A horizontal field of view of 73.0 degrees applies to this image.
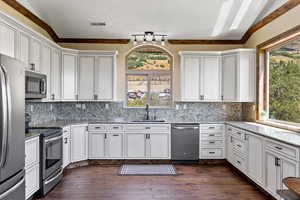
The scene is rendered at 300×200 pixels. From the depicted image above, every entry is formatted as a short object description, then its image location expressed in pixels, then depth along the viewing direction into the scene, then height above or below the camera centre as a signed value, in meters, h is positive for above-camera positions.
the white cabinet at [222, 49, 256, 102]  4.14 +0.53
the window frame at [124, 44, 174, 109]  4.69 +0.67
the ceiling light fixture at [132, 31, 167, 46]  4.28 +1.40
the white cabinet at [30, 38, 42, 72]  3.07 +0.72
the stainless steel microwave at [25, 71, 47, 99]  2.58 +0.21
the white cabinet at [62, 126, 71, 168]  3.66 -0.85
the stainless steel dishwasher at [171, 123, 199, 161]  4.16 -0.82
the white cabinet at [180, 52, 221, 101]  4.38 +0.47
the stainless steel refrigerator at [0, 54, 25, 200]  1.54 -0.23
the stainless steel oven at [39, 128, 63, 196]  2.81 -0.85
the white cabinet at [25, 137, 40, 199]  2.49 -0.83
